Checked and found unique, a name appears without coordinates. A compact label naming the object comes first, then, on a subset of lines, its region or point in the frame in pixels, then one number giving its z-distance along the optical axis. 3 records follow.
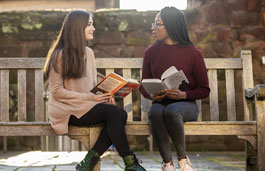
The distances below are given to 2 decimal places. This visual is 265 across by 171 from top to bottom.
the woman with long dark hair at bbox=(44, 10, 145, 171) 5.41
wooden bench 5.91
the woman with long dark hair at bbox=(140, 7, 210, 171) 5.41
